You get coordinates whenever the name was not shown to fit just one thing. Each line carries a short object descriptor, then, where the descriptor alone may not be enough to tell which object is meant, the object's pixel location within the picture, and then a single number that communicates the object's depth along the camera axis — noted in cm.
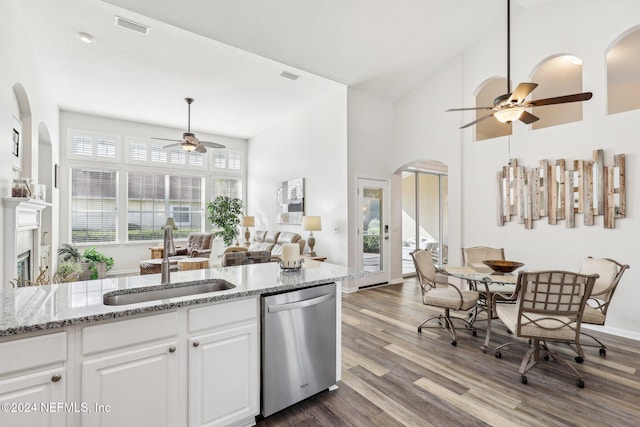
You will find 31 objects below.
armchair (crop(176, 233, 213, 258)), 727
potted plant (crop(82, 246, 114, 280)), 597
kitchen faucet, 206
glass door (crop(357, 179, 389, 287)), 580
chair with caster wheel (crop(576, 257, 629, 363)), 283
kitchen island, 134
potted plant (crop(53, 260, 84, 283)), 465
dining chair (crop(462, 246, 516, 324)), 422
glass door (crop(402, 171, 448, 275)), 738
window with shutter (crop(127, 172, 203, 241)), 746
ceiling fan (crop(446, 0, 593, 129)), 290
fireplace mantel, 300
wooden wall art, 370
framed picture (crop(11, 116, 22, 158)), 347
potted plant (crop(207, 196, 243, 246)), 783
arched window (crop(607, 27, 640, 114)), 429
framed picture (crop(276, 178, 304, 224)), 675
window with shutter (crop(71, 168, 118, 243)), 683
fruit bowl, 330
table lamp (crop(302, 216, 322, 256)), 574
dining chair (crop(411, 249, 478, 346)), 338
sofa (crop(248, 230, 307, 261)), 625
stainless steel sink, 189
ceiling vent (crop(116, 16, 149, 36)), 365
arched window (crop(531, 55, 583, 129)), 485
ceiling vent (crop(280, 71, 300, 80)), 510
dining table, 308
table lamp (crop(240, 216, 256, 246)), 781
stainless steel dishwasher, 202
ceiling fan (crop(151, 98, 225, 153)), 552
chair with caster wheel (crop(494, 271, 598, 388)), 246
